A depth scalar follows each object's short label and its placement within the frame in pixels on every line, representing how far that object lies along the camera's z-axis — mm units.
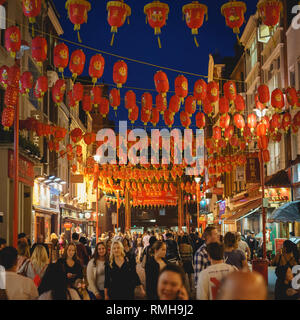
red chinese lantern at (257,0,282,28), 13055
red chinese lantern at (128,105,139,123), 20700
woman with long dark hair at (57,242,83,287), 9816
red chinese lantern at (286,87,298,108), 19922
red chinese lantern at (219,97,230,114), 20598
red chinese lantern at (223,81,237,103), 20266
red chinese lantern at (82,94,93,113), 21359
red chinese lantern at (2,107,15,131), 19031
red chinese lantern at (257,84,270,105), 19312
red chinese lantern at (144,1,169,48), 12914
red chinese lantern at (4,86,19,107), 17906
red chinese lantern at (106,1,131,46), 12852
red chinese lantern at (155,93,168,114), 20811
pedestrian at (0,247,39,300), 6422
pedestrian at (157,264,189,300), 4637
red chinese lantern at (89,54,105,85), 16359
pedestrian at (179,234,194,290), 16362
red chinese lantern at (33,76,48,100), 18703
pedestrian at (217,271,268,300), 3398
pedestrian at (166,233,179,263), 15973
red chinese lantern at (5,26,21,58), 14773
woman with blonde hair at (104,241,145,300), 8406
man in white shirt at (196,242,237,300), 6090
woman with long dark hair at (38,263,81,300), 6047
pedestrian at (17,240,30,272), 9766
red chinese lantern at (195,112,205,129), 23547
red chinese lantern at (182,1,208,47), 13188
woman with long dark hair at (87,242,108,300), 9773
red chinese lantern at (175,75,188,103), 18328
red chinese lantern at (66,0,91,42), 12680
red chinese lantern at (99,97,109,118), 21078
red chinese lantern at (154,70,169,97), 17688
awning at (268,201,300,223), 23906
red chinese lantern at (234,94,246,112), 21047
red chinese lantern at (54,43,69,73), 15489
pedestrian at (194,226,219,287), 9258
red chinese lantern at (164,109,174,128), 22219
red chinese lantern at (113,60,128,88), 16781
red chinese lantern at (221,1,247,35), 12969
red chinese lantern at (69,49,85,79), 15961
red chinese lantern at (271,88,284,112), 20172
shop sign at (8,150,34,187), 22759
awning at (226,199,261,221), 32700
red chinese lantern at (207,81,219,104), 19375
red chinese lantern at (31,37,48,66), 15133
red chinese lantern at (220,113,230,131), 24162
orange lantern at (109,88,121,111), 20297
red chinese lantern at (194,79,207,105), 19109
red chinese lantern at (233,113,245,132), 24344
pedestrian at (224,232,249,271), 10642
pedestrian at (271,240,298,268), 10016
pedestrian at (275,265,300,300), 8164
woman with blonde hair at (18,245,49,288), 9406
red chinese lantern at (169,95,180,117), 20922
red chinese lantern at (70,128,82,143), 28823
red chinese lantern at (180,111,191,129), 23438
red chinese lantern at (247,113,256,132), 24386
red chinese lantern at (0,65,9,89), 18328
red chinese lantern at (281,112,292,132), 23641
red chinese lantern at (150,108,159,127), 22766
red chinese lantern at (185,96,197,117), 21330
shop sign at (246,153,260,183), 32469
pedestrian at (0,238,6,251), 13669
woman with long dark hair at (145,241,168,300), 9164
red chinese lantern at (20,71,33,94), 18016
